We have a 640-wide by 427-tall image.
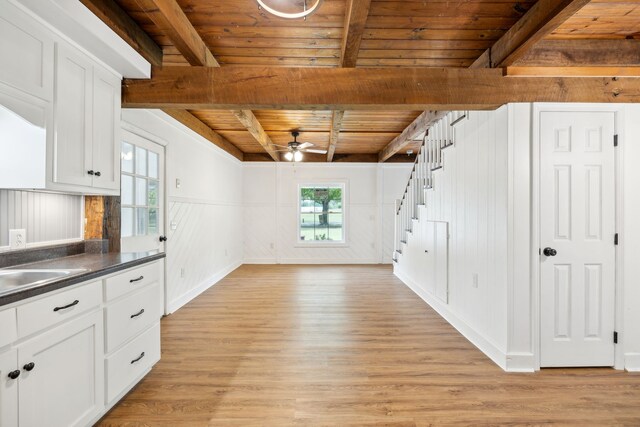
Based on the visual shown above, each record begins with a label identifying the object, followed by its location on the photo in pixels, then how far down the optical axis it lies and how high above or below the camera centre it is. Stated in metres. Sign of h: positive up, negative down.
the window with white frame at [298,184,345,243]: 7.85 +0.06
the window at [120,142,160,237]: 3.27 +0.25
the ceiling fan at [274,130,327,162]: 5.38 +1.15
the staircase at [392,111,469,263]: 3.81 +0.65
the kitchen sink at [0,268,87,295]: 1.55 -0.35
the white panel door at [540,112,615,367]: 2.63 -0.18
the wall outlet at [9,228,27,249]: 2.06 -0.17
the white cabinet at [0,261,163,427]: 1.35 -0.72
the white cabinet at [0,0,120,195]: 1.70 +0.70
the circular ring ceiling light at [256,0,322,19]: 1.68 +1.09
